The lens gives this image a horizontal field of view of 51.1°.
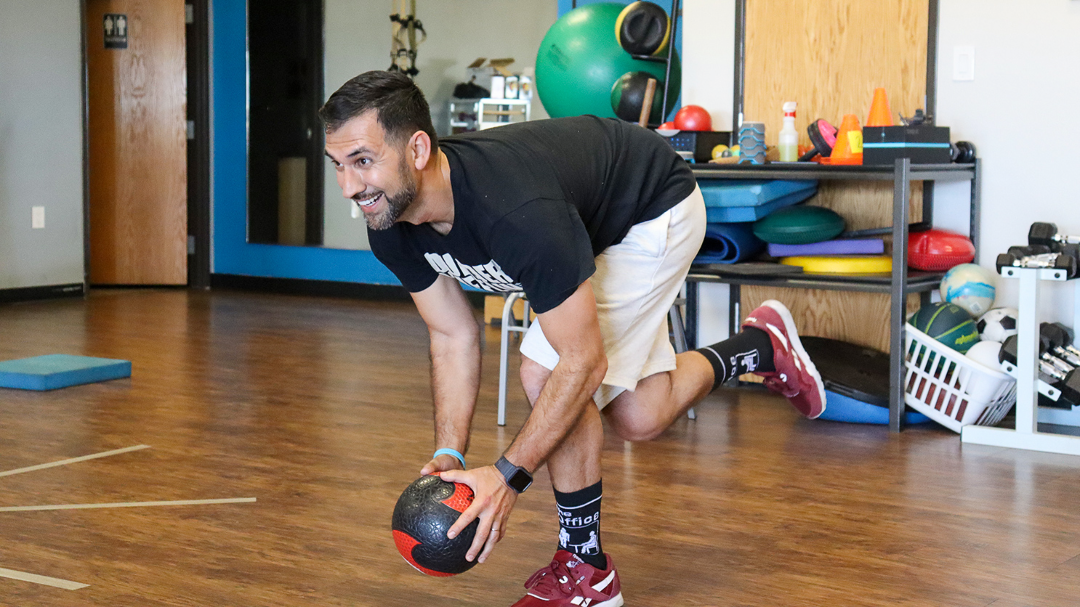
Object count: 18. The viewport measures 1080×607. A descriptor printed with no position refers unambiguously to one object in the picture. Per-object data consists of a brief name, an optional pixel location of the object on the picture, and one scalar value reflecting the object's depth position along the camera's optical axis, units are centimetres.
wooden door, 754
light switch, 390
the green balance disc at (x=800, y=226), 392
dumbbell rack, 332
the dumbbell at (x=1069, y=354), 342
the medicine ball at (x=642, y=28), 405
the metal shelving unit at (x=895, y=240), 360
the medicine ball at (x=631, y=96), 407
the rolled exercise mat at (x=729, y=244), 404
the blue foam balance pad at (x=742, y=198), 389
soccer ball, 361
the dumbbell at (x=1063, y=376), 336
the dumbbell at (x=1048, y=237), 343
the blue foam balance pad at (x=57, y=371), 411
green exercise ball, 421
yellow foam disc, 386
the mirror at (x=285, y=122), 748
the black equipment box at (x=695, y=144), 411
